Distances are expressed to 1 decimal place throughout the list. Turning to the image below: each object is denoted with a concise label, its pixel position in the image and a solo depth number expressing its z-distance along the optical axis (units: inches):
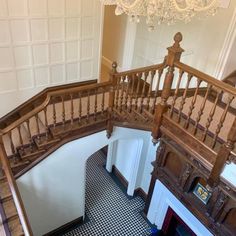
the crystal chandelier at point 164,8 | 82.0
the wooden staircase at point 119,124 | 112.9
